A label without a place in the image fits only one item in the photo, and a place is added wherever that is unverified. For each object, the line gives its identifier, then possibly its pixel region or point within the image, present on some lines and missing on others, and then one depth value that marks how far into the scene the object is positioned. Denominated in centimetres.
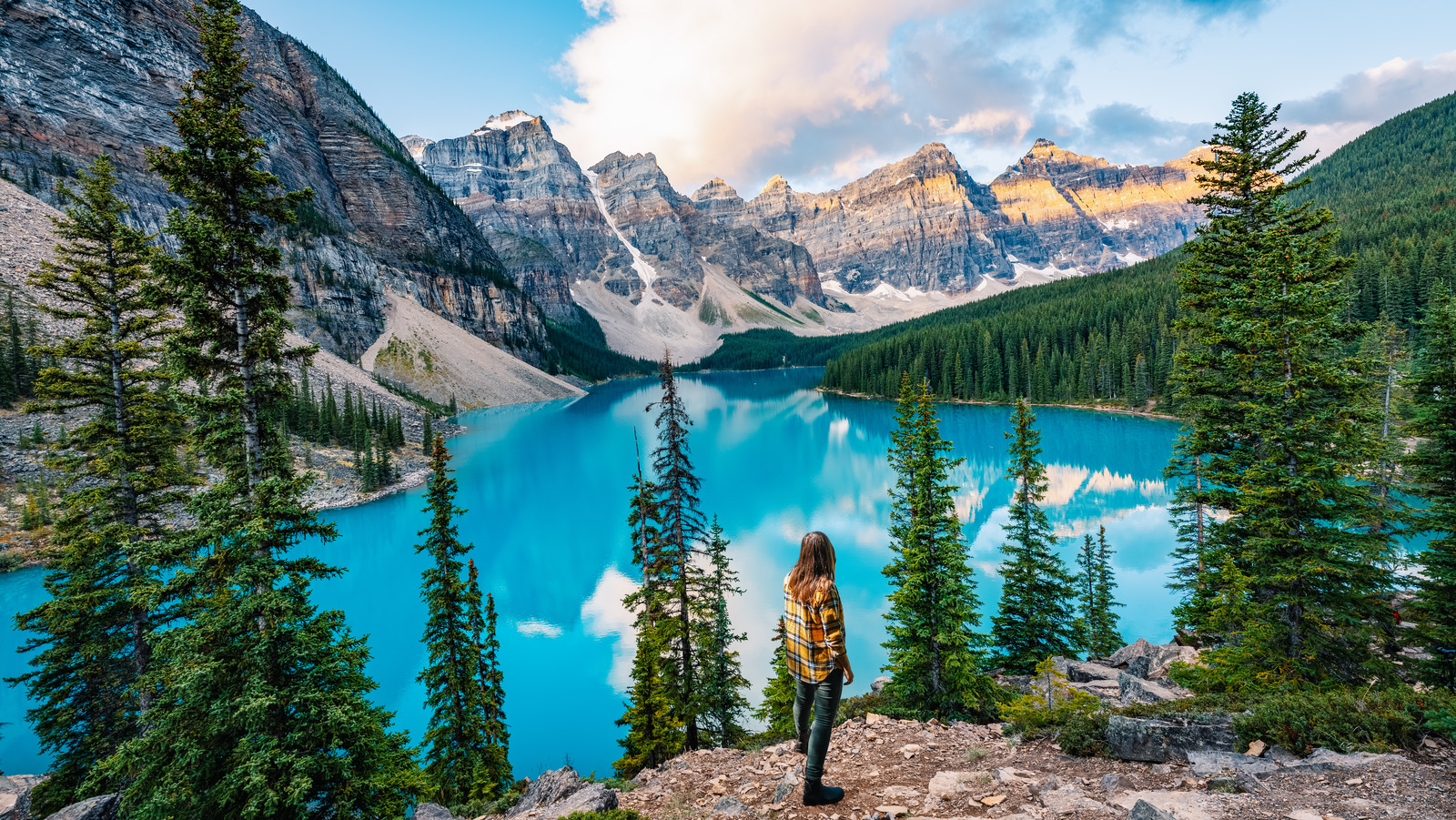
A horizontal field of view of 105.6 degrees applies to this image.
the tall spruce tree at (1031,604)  1532
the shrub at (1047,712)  771
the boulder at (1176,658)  1209
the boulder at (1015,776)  635
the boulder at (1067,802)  540
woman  518
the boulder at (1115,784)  584
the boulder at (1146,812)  459
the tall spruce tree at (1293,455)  901
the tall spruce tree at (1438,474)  827
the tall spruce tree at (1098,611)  1741
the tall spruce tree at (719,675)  1495
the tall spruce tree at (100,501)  1069
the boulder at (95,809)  780
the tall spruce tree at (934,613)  1209
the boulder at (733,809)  605
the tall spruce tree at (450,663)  1250
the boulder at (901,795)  608
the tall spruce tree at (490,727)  1225
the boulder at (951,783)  617
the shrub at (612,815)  588
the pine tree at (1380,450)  830
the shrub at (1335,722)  562
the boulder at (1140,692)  970
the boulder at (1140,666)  1299
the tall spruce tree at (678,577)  1438
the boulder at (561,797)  756
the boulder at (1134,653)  1386
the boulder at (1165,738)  623
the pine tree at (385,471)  4617
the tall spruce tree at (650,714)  1292
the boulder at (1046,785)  604
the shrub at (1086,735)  679
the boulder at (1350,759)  527
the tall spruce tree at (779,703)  1359
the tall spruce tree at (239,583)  709
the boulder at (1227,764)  558
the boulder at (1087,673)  1298
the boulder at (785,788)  631
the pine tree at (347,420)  5297
